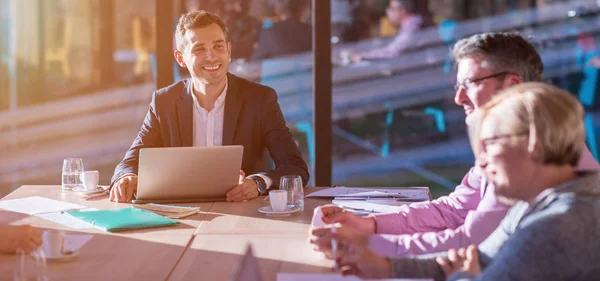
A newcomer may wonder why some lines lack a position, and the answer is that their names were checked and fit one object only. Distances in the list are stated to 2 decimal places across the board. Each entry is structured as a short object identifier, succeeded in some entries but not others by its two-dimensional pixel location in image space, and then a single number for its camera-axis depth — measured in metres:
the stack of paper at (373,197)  2.74
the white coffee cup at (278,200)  2.70
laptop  2.81
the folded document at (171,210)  2.66
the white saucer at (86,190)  3.20
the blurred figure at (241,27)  5.54
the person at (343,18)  6.46
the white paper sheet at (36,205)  2.80
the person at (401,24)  6.64
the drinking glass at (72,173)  3.29
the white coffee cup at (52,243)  2.02
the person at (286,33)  5.71
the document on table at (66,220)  2.50
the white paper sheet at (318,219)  2.32
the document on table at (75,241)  2.13
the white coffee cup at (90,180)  3.21
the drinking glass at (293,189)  2.79
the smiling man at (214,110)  3.62
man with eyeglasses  2.13
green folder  2.44
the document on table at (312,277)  1.76
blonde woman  1.50
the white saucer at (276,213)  2.69
